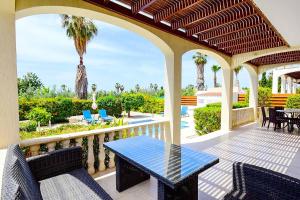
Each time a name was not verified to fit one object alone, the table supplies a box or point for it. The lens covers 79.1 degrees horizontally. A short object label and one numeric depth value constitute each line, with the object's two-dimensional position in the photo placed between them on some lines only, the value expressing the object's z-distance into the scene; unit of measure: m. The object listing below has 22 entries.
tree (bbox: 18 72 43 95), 24.01
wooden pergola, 3.47
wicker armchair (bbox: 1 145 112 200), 1.20
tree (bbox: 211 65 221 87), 31.84
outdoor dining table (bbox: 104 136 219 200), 1.91
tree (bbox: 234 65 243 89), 31.79
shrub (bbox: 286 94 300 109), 12.22
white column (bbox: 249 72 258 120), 9.78
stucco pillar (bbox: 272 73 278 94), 16.84
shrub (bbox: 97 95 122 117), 15.66
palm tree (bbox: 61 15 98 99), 14.91
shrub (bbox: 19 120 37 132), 8.76
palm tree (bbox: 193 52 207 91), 28.09
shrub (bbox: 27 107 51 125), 9.76
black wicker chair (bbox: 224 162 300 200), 1.65
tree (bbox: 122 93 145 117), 16.66
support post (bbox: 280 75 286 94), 19.99
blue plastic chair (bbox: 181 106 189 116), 15.72
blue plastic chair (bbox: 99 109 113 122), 12.77
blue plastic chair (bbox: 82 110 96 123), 12.30
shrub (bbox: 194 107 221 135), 7.96
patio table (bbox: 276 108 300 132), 7.20
